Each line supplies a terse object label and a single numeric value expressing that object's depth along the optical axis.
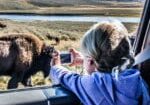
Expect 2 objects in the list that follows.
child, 1.74
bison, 2.99
